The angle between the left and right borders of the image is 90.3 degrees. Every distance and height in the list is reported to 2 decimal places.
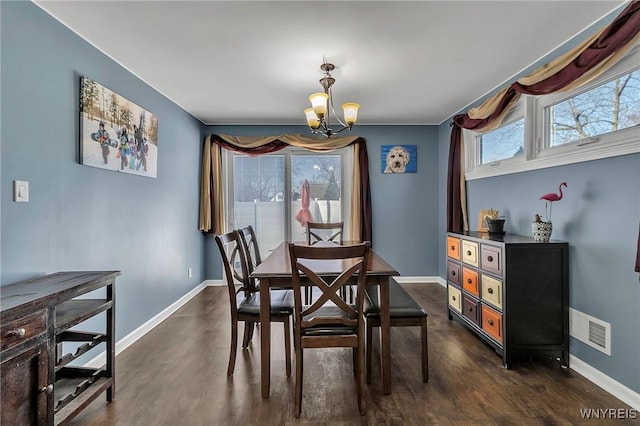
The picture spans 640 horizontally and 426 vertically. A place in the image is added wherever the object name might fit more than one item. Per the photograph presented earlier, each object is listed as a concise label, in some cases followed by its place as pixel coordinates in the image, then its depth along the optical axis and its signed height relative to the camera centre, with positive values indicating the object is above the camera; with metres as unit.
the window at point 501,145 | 2.98 +0.72
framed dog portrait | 4.75 +0.81
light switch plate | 1.73 +0.12
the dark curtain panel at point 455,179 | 4.02 +0.42
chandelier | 2.54 +0.88
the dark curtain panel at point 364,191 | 4.65 +0.31
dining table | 1.96 -0.62
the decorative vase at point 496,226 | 2.88 -0.13
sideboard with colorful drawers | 2.32 -0.64
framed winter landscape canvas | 2.24 +0.65
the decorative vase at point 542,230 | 2.35 -0.14
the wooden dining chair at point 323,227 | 3.66 -0.17
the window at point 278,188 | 4.80 +0.36
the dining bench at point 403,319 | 2.07 -0.70
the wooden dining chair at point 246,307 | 2.16 -0.66
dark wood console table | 1.32 -0.64
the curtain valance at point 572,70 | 1.76 +0.99
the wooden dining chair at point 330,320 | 1.72 -0.63
